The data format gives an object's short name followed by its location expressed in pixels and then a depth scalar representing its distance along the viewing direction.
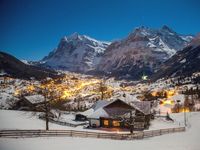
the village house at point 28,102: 49.70
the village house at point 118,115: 35.41
